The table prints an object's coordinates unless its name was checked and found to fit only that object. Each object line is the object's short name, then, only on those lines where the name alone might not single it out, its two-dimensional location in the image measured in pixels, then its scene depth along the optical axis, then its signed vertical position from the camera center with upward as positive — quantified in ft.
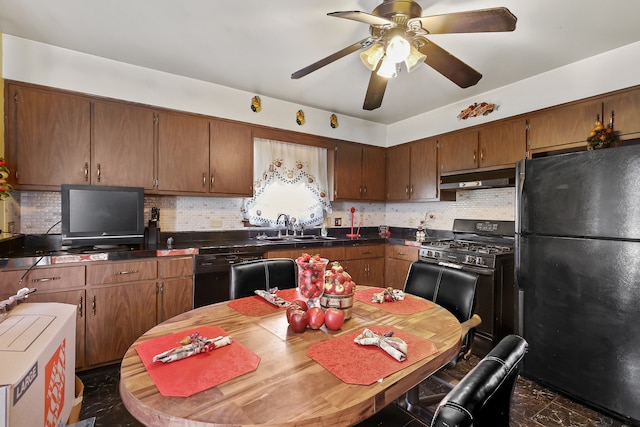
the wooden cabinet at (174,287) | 8.32 -2.13
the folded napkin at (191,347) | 3.14 -1.50
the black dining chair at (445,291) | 5.25 -1.58
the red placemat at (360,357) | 2.98 -1.59
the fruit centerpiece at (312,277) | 4.48 -0.98
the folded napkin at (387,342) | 3.29 -1.52
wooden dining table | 2.38 -1.59
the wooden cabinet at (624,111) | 7.35 +2.52
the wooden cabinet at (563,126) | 8.14 +2.48
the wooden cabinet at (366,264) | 11.97 -2.10
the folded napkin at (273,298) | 4.98 -1.48
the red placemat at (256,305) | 4.70 -1.55
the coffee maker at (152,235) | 9.29 -0.75
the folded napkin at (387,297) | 5.38 -1.52
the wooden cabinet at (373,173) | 13.73 +1.77
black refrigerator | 5.77 -1.30
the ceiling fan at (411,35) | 4.59 +2.95
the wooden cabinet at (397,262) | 11.72 -2.02
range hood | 9.79 +1.10
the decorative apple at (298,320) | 3.89 -1.40
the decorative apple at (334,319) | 4.01 -1.42
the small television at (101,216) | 7.93 -0.16
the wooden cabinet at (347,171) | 13.07 +1.75
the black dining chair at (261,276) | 5.96 -1.35
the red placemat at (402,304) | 4.95 -1.59
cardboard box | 2.61 -1.54
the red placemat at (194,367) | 2.73 -1.56
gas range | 9.14 -1.14
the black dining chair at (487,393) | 1.86 -1.23
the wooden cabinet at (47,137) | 7.63 +1.88
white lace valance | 11.75 +1.11
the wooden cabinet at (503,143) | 9.55 +2.28
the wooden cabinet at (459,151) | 10.85 +2.26
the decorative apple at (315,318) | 4.02 -1.41
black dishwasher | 8.82 -1.95
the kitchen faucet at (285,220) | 12.26 -0.36
